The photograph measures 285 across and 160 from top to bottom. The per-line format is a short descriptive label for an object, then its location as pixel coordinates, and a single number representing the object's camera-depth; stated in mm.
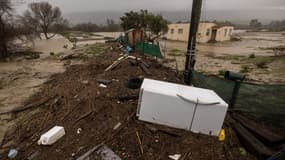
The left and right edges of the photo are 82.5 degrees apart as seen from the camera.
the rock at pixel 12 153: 2592
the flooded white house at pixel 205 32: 24281
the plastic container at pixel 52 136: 2648
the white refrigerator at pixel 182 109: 2451
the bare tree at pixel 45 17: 27945
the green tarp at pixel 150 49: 9070
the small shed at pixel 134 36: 13656
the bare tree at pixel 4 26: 11453
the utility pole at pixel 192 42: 4077
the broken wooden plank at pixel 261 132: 2588
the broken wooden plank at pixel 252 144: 2333
